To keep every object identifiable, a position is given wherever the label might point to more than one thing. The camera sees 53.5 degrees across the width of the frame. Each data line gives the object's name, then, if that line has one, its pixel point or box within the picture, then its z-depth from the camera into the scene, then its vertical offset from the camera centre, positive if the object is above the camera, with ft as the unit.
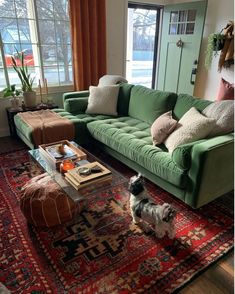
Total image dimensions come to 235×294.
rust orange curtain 11.80 +0.38
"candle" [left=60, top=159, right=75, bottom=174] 6.14 -2.89
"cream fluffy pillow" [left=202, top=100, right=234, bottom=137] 6.49 -1.76
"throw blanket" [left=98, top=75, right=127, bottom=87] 11.30 -1.44
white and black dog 5.07 -3.36
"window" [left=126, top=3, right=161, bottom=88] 15.44 +0.75
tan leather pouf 5.56 -3.49
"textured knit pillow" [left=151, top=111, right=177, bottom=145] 7.22 -2.32
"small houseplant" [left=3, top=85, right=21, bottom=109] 10.80 -2.03
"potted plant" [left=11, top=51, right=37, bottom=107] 11.05 -1.44
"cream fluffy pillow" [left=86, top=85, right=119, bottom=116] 10.36 -2.15
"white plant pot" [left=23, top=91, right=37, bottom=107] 11.20 -2.28
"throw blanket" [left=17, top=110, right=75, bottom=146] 8.66 -2.81
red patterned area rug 4.52 -4.16
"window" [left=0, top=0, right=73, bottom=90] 10.79 +0.44
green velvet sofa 5.81 -2.75
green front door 13.16 +0.26
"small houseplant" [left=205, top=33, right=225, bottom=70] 11.84 +0.25
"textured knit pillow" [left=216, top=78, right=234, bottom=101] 7.59 -1.26
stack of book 5.50 -2.85
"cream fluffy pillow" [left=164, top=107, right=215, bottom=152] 6.46 -2.10
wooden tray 6.36 -2.86
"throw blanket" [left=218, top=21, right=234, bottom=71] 11.62 +0.02
